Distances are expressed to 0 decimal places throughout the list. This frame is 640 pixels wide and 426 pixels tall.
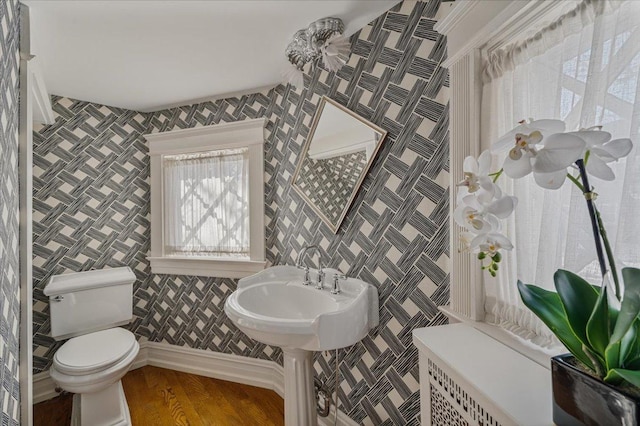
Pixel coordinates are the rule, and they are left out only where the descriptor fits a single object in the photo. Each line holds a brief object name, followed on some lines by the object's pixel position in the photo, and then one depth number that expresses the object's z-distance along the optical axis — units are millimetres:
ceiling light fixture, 1443
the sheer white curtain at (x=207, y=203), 2338
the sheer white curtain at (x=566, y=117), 626
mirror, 1486
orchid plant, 474
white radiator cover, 608
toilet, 1656
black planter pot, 441
